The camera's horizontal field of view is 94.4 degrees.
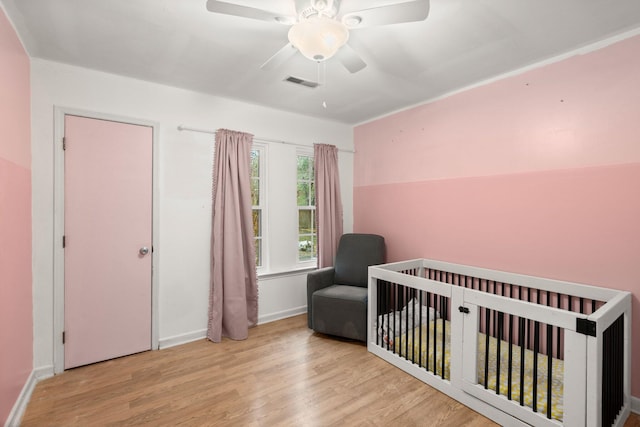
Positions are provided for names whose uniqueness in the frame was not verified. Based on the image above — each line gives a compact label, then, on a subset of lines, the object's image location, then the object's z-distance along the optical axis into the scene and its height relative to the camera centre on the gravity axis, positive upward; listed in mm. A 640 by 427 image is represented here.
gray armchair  2873 -813
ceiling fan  1394 +966
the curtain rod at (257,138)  2902 +857
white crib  1540 -921
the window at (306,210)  3839 +52
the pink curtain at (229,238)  2998 -246
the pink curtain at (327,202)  3744 +152
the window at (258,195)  3496 +224
